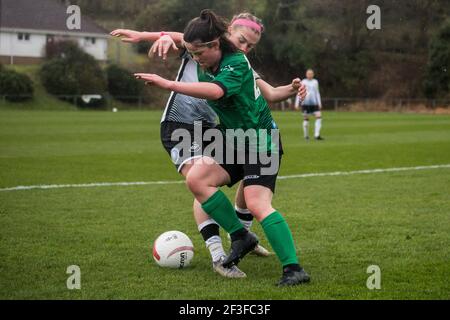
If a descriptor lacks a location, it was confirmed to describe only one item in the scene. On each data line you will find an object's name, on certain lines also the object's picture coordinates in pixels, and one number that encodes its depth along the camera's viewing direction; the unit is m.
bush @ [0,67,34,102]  44.12
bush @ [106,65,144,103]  46.89
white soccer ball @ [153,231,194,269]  5.50
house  44.34
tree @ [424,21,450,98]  37.75
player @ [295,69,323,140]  22.27
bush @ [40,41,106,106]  46.56
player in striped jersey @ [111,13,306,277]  5.68
